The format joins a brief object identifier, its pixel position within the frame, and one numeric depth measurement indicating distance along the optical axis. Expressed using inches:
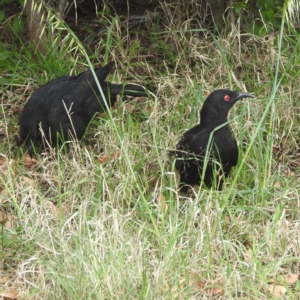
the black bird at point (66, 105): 520.4
